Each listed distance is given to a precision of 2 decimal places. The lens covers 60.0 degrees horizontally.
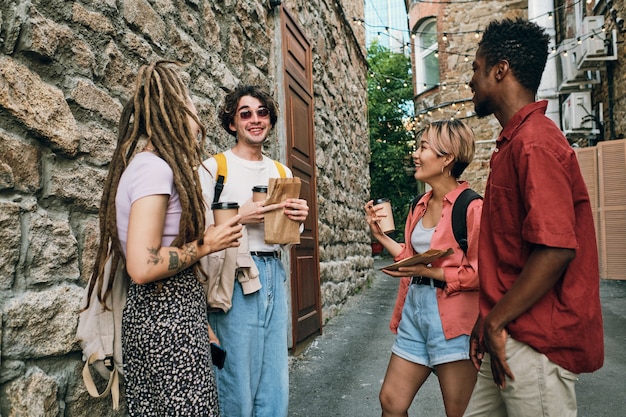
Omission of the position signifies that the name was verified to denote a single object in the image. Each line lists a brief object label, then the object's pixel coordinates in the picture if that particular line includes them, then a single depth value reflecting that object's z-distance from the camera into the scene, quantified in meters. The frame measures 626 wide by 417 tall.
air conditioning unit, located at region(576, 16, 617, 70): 9.27
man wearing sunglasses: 2.41
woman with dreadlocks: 1.63
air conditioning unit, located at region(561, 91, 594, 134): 10.34
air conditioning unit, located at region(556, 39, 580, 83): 10.41
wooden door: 5.13
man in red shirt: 1.49
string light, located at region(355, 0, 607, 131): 13.71
